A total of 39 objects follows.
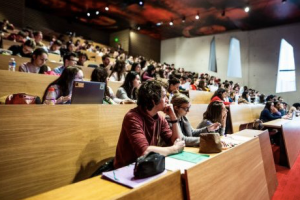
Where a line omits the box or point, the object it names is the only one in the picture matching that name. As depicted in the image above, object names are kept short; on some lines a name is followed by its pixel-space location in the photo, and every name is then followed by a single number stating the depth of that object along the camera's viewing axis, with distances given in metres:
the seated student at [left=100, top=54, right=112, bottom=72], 4.17
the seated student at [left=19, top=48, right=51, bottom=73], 2.58
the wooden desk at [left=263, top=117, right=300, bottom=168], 2.70
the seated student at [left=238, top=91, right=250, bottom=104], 5.94
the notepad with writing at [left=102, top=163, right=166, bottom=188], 0.73
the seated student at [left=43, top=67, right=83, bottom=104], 2.03
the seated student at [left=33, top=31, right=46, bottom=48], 4.59
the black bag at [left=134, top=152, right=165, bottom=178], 0.76
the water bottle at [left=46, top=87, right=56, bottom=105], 1.86
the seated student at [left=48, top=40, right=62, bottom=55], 4.71
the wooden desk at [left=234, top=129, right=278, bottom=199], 1.68
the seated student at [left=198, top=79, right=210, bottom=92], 5.63
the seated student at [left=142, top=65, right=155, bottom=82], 4.27
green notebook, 1.07
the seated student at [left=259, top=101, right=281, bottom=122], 3.72
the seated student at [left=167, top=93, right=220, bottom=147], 1.42
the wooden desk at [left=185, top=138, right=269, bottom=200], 0.83
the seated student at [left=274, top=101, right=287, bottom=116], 4.69
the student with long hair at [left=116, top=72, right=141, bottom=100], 2.78
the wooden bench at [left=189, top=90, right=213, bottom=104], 3.93
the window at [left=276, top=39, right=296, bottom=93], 8.13
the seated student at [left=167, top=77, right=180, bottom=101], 3.45
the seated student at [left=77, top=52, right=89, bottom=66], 4.13
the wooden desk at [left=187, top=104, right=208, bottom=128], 2.46
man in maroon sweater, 1.11
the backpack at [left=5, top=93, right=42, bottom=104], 1.20
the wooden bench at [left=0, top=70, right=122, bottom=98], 1.87
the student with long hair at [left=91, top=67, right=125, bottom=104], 2.56
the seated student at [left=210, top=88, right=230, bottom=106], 3.31
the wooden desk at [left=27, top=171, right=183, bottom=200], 0.65
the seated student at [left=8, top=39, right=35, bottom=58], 3.24
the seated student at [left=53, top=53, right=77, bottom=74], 2.97
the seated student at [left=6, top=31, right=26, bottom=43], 4.50
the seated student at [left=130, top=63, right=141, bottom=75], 3.79
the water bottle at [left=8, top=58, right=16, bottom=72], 2.54
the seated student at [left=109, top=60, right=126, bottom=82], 3.48
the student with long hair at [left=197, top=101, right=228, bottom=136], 2.07
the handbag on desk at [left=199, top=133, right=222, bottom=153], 1.21
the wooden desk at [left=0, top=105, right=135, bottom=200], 1.03
